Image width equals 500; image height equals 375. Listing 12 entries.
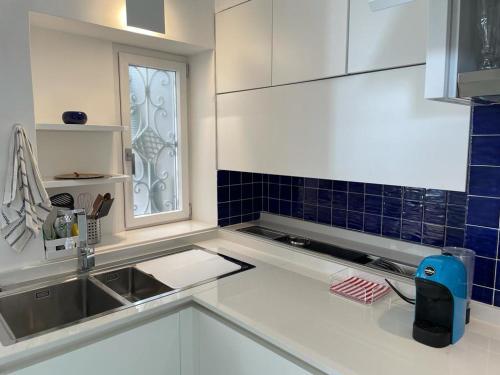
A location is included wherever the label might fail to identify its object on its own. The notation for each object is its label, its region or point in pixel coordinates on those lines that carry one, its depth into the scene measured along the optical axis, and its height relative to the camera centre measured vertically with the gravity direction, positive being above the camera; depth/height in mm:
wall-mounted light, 1760 +674
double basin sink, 1468 -635
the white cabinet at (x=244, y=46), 1808 +554
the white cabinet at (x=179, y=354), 1201 -724
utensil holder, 1891 -409
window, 2150 +79
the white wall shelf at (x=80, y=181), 1650 -139
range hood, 835 +158
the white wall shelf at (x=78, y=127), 1638 +115
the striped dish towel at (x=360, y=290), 1428 -562
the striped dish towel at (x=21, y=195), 1484 -177
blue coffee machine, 1120 -464
